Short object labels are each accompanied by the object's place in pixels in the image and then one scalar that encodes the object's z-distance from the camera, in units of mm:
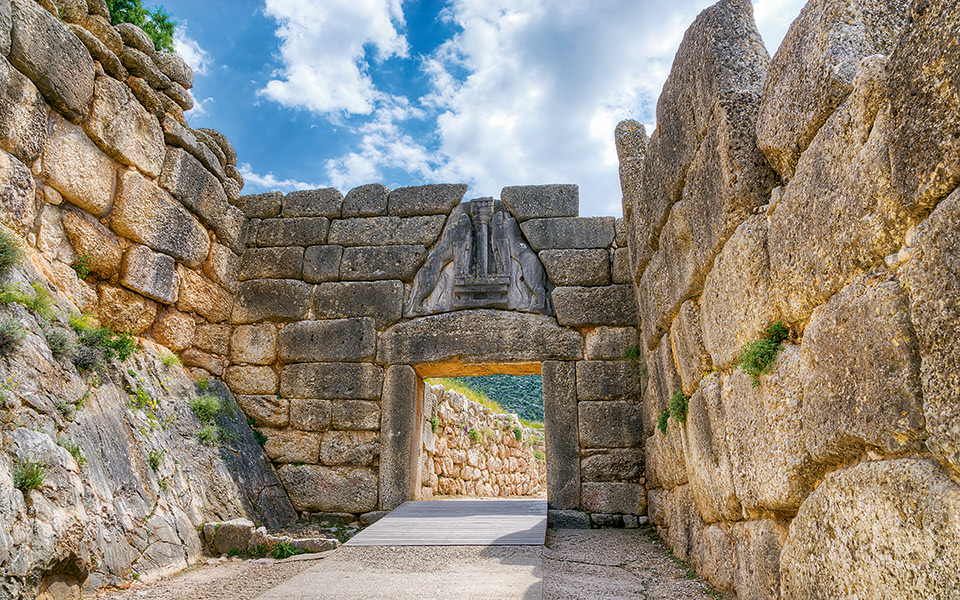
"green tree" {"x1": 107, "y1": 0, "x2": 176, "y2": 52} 10039
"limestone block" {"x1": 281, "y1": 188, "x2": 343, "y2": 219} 7504
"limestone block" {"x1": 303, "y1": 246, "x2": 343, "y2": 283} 7195
